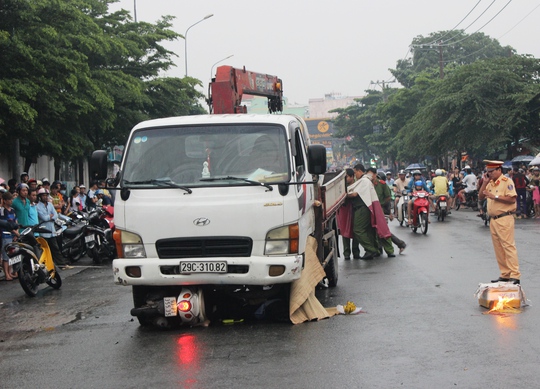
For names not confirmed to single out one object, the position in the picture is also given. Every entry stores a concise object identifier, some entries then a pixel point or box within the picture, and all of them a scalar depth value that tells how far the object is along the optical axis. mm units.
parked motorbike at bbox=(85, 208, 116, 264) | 17781
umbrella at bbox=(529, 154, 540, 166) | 29059
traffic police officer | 10227
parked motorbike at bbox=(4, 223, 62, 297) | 12312
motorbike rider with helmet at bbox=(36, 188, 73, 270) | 15898
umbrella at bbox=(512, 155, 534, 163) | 35994
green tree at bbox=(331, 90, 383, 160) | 76406
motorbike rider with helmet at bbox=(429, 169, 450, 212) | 26625
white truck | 8273
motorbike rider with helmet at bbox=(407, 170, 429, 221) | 22266
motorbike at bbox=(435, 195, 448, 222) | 26031
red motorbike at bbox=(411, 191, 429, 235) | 21031
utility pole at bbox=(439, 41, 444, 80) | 50844
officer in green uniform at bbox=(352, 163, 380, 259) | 15352
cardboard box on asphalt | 8906
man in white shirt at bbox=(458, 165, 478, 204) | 31844
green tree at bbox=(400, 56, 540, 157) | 34594
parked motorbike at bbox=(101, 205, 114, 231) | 19328
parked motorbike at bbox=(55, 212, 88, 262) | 17750
